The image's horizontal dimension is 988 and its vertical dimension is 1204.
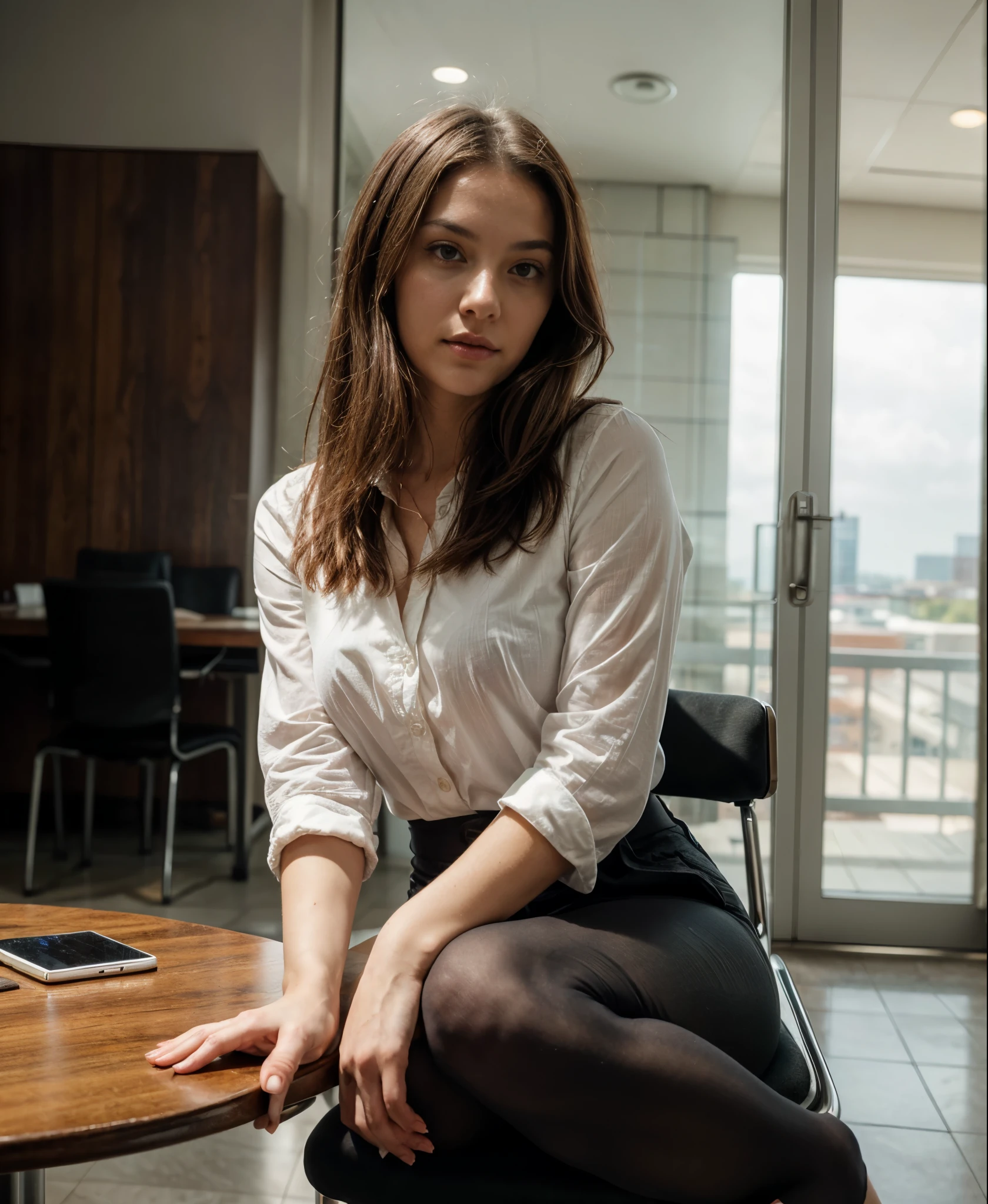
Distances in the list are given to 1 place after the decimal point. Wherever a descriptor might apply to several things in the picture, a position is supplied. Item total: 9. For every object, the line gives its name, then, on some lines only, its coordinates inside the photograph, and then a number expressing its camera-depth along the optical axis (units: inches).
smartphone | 34.6
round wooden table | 24.9
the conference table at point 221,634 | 131.1
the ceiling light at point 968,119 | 117.2
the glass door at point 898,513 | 115.6
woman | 30.4
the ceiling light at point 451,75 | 119.3
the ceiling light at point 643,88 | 118.6
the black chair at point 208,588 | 164.4
